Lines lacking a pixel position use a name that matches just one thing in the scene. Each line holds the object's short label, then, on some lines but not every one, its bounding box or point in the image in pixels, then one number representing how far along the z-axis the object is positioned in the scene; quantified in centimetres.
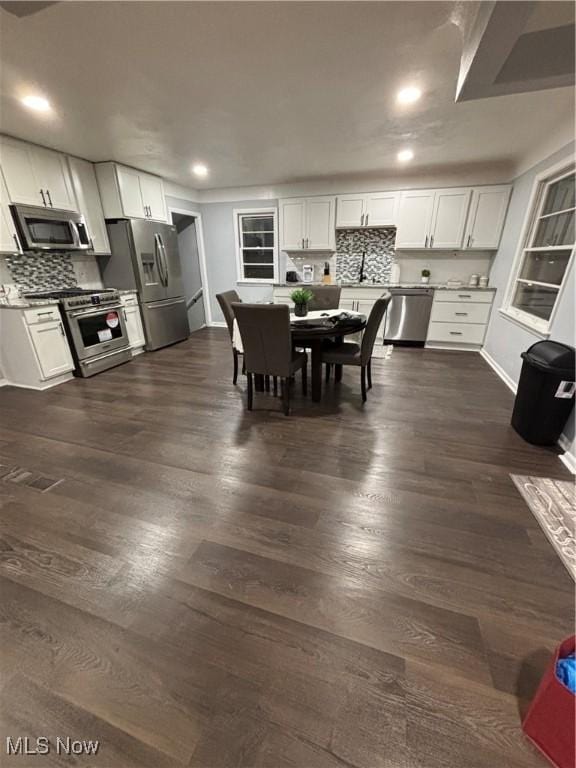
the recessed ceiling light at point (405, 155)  364
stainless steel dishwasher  473
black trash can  215
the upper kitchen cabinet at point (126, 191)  404
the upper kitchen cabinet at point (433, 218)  447
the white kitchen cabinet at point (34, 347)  324
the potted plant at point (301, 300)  311
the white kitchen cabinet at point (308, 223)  500
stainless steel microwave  329
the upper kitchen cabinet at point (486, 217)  427
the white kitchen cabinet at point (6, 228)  315
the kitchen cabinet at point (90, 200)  383
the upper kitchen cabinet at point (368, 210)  473
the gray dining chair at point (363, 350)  277
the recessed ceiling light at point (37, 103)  243
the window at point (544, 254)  289
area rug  154
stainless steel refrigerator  428
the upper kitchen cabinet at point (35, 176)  317
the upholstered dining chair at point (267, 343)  242
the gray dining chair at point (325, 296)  390
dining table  271
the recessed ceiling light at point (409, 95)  229
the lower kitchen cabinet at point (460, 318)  449
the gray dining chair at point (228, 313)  326
